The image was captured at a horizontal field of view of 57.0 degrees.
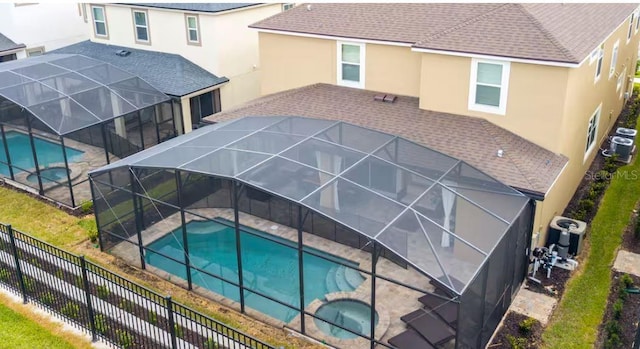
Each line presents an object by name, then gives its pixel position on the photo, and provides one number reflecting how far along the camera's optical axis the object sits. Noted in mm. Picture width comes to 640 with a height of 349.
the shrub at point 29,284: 14185
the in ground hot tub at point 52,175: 20500
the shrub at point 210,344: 12320
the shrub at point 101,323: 12938
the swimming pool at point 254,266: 14195
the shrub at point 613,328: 12664
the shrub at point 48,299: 13867
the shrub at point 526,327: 13125
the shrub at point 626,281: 14273
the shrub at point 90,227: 17125
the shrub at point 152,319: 12769
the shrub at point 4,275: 14586
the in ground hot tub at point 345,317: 13141
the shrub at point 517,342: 12648
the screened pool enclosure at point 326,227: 12008
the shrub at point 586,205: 17906
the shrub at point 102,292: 13666
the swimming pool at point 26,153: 20750
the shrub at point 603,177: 19969
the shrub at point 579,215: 17625
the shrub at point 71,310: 13428
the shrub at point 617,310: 13375
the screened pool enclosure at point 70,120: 19344
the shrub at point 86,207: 18859
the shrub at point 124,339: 12531
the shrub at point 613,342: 12414
